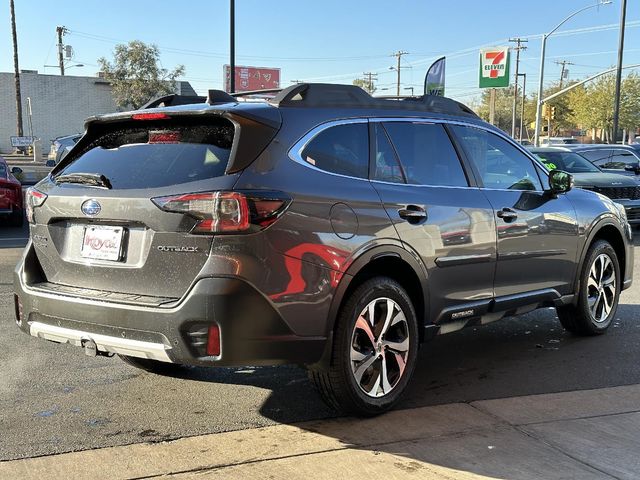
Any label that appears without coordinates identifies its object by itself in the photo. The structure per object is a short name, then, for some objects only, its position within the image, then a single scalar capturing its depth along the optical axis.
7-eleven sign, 40.44
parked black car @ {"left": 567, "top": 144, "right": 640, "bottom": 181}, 15.91
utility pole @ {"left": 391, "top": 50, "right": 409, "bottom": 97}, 89.88
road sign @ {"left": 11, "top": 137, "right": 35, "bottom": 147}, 42.05
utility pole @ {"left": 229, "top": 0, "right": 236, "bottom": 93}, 21.69
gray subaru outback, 3.48
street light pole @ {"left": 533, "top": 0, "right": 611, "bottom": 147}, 41.20
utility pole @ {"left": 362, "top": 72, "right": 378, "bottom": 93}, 98.95
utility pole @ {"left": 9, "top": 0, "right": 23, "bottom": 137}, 44.44
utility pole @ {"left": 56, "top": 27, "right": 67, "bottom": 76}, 65.19
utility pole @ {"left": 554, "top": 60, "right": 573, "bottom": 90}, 105.81
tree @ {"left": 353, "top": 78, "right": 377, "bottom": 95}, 94.51
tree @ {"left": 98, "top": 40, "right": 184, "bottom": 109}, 48.66
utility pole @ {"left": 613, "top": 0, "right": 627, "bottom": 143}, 32.19
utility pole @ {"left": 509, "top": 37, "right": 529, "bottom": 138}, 79.75
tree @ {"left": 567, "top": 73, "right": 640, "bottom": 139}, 69.62
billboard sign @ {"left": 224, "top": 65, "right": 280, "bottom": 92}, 65.94
